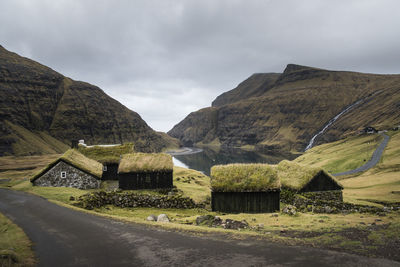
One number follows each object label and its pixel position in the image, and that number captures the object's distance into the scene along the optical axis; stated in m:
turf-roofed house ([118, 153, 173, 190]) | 38.34
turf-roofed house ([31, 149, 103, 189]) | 35.12
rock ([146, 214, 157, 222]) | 19.79
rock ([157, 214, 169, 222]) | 19.47
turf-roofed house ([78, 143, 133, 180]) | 49.06
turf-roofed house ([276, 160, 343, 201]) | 33.28
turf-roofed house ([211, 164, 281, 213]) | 26.30
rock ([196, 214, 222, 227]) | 16.93
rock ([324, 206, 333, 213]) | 25.57
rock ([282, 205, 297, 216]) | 21.09
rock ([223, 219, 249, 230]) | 15.29
